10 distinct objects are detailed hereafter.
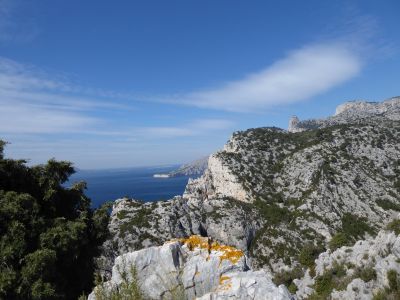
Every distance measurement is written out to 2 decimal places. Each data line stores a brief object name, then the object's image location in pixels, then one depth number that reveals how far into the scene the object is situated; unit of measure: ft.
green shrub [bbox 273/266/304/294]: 125.16
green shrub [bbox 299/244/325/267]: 163.02
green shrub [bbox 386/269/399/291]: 83.06
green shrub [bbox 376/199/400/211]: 227.92
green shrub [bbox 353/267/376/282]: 91.86
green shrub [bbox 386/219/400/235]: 104.53
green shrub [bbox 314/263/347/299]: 101.24
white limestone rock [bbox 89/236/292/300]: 41.86
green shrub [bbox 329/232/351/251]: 176.79
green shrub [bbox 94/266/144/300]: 25.07
